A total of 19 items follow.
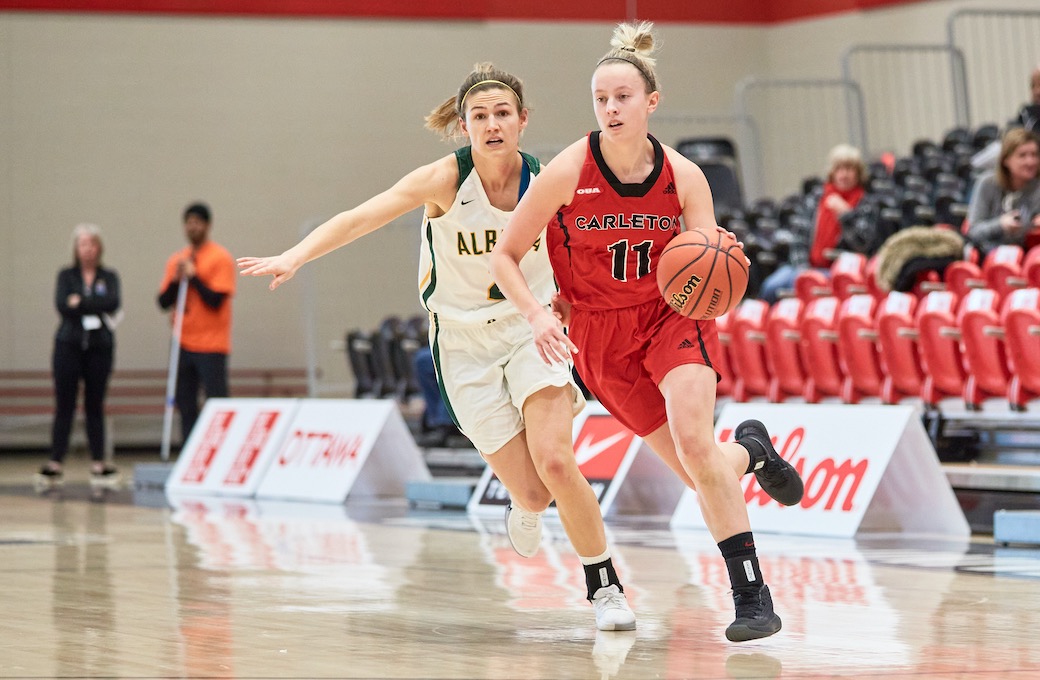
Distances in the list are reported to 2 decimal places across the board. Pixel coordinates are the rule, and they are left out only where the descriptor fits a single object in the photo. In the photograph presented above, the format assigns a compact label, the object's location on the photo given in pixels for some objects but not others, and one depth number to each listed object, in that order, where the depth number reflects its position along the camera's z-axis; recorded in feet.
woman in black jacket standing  82.02
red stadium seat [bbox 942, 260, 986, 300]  58.23
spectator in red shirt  71.10
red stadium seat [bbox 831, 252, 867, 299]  65.82
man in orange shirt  83.76
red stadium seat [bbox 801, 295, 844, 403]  60.90
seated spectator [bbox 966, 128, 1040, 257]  57.98
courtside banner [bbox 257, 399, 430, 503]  71.31
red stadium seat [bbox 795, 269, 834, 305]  66.80
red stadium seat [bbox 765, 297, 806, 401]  62.85
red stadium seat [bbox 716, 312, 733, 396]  67.31
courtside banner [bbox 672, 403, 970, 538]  49.29
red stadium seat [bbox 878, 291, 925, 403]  56.75
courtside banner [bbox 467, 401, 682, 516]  58.54
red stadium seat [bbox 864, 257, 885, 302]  63.87
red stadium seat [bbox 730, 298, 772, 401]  65.00
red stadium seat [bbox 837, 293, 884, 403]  58.75
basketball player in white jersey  31.45
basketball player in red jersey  28.99
